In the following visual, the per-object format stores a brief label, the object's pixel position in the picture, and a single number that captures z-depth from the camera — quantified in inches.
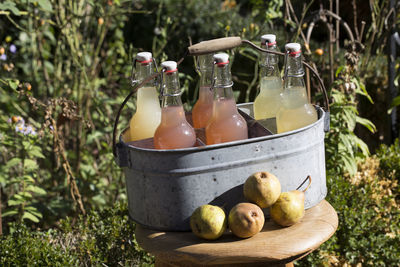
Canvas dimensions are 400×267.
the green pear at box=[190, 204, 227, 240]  58.0
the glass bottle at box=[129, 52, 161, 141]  64.4
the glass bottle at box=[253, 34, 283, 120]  65.1
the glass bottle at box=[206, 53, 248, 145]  61.2
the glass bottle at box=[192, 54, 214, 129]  65.2
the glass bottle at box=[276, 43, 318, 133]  62.6
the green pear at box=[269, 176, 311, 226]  59.1
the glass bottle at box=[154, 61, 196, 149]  60.7
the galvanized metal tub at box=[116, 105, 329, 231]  58.7
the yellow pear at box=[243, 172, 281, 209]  58.4
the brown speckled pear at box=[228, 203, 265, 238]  57.9
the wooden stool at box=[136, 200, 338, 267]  57.6
